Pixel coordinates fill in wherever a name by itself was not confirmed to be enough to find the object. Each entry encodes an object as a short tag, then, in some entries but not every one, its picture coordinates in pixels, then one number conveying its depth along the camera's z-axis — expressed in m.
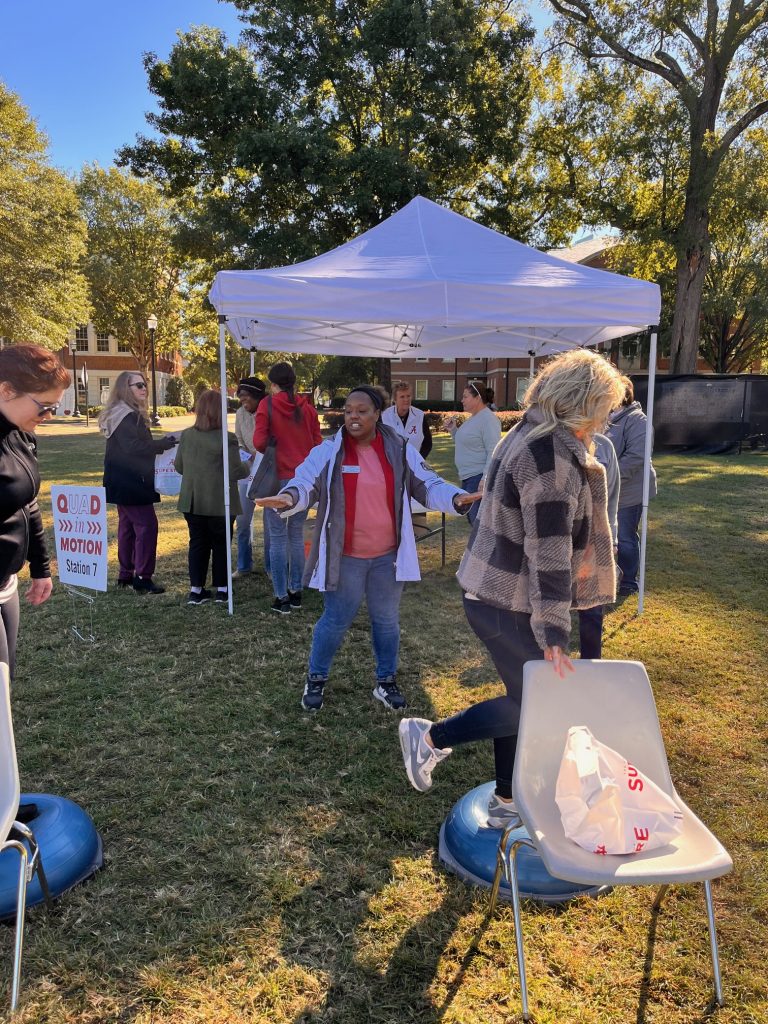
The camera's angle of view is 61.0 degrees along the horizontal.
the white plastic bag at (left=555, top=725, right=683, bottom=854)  1.96
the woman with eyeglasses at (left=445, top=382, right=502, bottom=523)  6.11
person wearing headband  3.56
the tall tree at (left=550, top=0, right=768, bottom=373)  17.47
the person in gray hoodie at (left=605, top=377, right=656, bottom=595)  5.75
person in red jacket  5.51
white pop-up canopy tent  4.62
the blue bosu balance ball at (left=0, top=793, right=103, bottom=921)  2.35
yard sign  4.93
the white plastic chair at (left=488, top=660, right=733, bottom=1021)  2.00
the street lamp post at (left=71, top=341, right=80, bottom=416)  45.72
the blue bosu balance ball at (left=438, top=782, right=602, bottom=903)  2.52
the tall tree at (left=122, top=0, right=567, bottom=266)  16.08
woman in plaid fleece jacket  2.22
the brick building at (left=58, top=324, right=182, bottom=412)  55.41
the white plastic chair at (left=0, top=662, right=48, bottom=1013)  1.97
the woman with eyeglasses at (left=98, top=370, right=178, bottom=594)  5.54
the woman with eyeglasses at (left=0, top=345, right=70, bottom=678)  2.30
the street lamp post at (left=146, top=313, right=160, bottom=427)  28.33
